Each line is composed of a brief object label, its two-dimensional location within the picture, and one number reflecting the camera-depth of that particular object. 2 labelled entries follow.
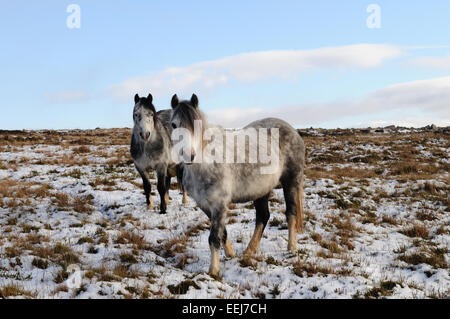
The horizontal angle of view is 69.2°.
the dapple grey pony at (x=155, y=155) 9.12
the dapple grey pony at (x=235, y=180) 5.02
